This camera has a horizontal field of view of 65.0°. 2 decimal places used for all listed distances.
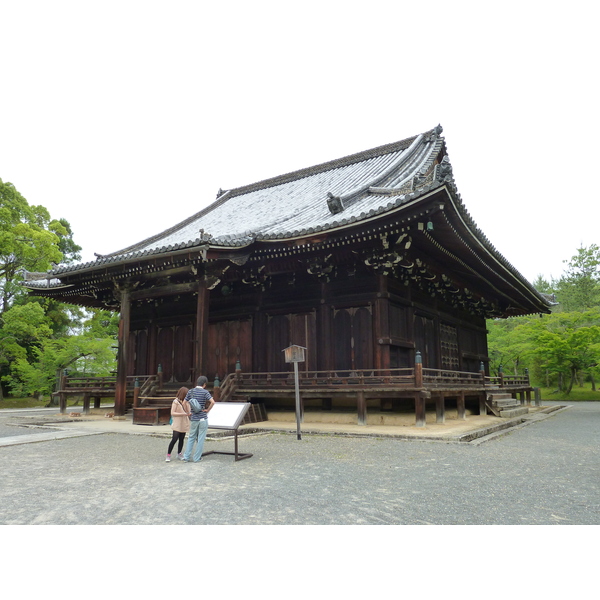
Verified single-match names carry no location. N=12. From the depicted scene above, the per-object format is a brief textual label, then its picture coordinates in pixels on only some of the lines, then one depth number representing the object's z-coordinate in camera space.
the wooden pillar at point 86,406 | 17.16
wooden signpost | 10.51
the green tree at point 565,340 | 26.44
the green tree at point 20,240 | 25.33
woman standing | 7.82
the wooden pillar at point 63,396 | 16.77
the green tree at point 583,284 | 43.56
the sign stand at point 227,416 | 7.86
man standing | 7.57
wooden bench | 12.65
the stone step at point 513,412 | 15.67
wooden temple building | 12.11
